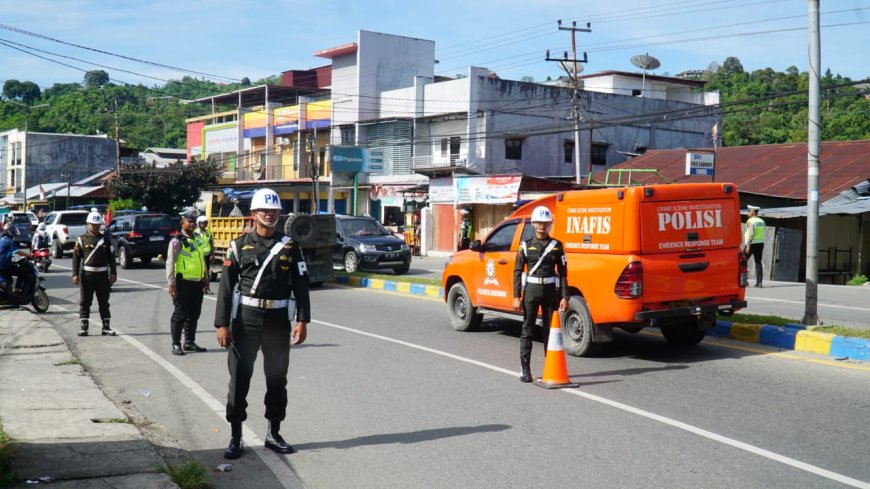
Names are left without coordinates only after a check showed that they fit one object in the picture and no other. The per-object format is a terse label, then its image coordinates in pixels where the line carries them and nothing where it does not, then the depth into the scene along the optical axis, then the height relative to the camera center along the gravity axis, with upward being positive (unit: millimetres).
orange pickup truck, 9656 -298
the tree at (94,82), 96938 +18473
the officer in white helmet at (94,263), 11953 -554
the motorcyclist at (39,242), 23828 -501
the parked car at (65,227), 31891 -86
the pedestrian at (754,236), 19453 +5
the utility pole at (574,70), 37781 +7991
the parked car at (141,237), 26922 -341
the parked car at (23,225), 32494 -33
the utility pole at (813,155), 11750 +1184
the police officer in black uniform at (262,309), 6125 -598
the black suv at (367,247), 23969 -513
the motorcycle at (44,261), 22547 -1059
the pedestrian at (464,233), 31656 -60
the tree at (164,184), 49938 +2589
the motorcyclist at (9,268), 15039 -805
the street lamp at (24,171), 77681 +5081
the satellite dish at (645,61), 52719 +11030
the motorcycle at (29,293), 15234 -1266
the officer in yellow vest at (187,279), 10953 -697
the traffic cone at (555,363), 8469 -1332
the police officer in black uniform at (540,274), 8930 -445
